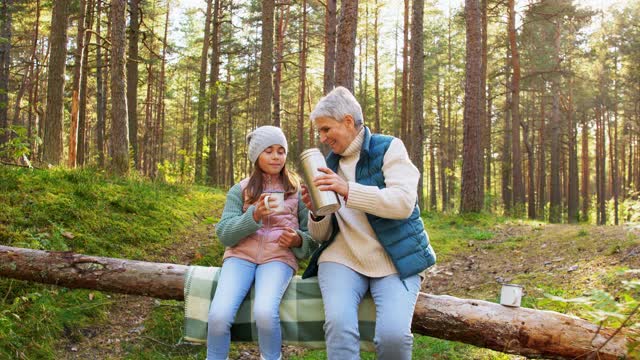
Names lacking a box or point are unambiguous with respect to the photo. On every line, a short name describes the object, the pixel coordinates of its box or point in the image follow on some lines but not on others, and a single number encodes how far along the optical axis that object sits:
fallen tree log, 2.89
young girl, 3.08
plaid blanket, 3.26
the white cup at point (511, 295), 3.09
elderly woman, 2.76
